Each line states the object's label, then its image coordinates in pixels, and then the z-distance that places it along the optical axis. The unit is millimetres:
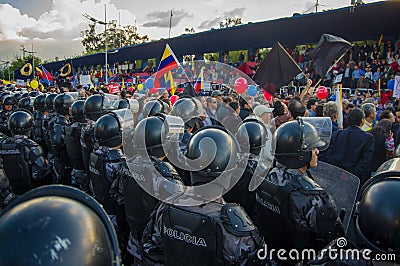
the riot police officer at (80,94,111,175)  5141
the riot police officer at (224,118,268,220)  3857
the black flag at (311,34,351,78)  8219
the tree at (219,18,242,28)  59869
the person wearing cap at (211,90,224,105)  8023
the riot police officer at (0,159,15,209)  3762
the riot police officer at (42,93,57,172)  6925
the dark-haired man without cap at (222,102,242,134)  6043
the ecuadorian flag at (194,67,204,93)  13157
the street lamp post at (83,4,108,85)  24431
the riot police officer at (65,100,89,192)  5520
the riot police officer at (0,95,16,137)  8670
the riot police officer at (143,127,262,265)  2287
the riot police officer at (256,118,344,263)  2639
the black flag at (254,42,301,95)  7910
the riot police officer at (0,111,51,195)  4938
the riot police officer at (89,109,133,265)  3643
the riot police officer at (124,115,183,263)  3166
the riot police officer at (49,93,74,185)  6219
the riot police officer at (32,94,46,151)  7766
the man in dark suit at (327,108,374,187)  4758
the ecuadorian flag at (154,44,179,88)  10500
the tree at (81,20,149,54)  64938
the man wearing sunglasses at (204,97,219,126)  7105
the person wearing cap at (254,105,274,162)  4045
